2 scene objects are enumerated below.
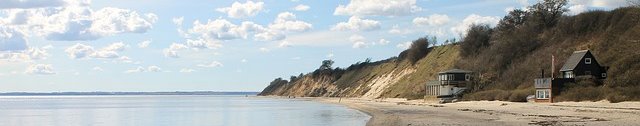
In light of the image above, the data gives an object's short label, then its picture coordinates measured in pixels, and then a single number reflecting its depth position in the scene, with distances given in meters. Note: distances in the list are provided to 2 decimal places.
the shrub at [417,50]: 128.38
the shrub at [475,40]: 105.12
